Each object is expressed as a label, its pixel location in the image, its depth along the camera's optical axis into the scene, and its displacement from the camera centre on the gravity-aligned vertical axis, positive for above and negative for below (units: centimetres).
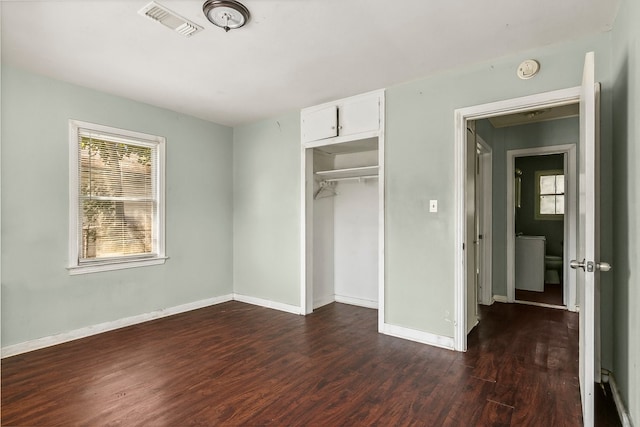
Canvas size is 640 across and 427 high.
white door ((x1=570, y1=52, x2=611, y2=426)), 181 -18
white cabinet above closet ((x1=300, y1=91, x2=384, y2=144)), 358 +106
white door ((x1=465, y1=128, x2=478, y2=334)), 326 -19
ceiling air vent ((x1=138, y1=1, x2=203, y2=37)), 215 +129
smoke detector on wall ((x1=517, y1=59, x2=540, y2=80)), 268 +115
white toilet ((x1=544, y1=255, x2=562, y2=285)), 598 -99
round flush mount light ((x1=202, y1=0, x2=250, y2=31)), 207 +127
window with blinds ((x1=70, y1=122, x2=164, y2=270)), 347 +18
